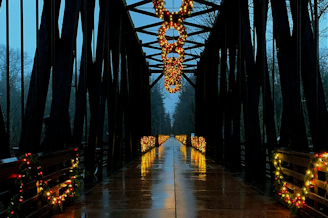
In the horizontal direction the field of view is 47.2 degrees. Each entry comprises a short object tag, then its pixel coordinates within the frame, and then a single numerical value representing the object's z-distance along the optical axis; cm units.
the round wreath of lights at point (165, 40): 1443
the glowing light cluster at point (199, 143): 2308
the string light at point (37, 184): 434
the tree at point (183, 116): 7261
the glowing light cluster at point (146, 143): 2269
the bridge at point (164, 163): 553
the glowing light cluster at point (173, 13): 1241
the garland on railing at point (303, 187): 490
